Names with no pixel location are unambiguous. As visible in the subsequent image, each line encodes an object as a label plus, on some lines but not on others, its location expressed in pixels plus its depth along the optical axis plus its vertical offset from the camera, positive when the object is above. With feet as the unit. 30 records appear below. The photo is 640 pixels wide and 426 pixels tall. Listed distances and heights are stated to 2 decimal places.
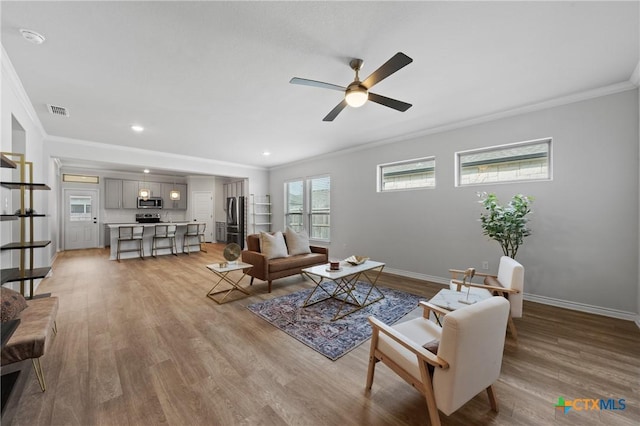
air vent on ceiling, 11.27 +4.70
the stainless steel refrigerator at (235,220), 26.54 -0.81
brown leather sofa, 12.92 -2.72
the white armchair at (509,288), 8.04 -2.49
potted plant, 10.61 -0.37
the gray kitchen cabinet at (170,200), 30.73 +1.83
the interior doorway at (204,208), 32.14 +0.55
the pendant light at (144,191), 25.94 +2.24
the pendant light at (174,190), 30.90 +2.76
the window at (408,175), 15.26 +2.50
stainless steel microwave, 29.07 +1.08
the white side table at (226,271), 11.75 -2.95
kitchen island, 21.21 -2.67
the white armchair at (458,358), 4.20 -2.62
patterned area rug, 8.03 -4.08
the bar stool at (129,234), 21.02 -1.88
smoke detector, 6.58 +4.71
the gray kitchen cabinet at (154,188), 29.70 +2.93
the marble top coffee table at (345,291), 10.34 -3.92
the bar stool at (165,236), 22.84 -2.18
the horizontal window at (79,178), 25.82 +3.55
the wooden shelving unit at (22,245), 8.06 -1.19
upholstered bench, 5.18 -2.73
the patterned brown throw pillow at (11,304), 6.02 -2.39
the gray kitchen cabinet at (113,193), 27.43 +2.08
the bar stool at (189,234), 24.56 -2.17
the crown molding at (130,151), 15.66 +4.46
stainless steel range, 28.48 -0.67
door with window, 25.91 -0.75
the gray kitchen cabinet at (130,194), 28.37 +2.08
